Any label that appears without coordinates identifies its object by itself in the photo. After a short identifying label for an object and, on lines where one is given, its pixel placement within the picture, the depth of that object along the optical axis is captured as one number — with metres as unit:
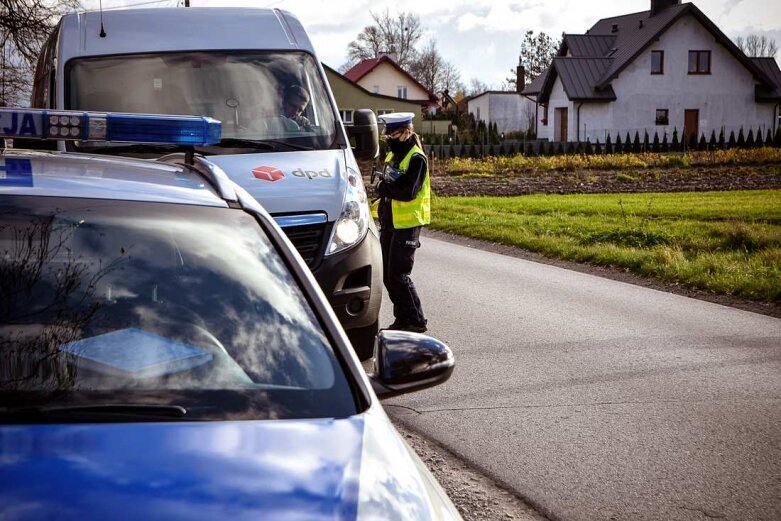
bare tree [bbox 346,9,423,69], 119.19
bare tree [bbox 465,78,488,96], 141.75
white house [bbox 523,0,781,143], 65.00
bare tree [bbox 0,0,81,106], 30.97
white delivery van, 7.30
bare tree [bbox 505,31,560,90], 126.31
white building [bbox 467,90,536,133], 99.44
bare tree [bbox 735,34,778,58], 138.12
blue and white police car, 2.33
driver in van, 8.23
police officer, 9.06
